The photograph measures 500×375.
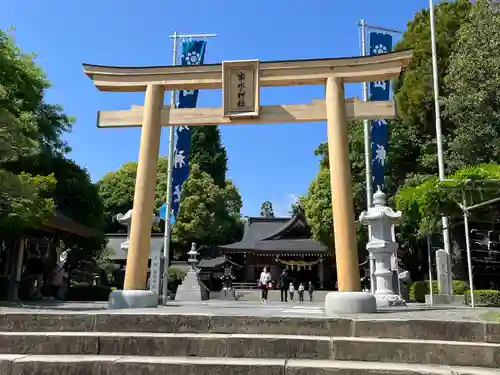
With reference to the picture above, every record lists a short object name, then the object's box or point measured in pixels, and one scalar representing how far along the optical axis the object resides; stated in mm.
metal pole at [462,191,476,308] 9179
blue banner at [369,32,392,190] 15125
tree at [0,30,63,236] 9180
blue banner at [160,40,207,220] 16047
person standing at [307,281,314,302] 25492
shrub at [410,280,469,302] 16844
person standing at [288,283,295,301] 24731
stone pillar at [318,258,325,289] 33319
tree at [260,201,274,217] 83725
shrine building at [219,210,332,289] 33156
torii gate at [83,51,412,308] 8195
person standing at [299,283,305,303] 24072
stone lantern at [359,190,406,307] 10602
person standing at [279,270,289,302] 22247
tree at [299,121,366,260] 24109
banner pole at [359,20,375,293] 14914
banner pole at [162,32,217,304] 16703
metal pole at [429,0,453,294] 17391
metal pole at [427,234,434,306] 14830
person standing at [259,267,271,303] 19781
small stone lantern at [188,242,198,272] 22625
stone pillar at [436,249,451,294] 15195
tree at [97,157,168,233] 42938
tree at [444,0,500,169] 16703
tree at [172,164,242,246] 37281
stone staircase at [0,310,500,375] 4305
